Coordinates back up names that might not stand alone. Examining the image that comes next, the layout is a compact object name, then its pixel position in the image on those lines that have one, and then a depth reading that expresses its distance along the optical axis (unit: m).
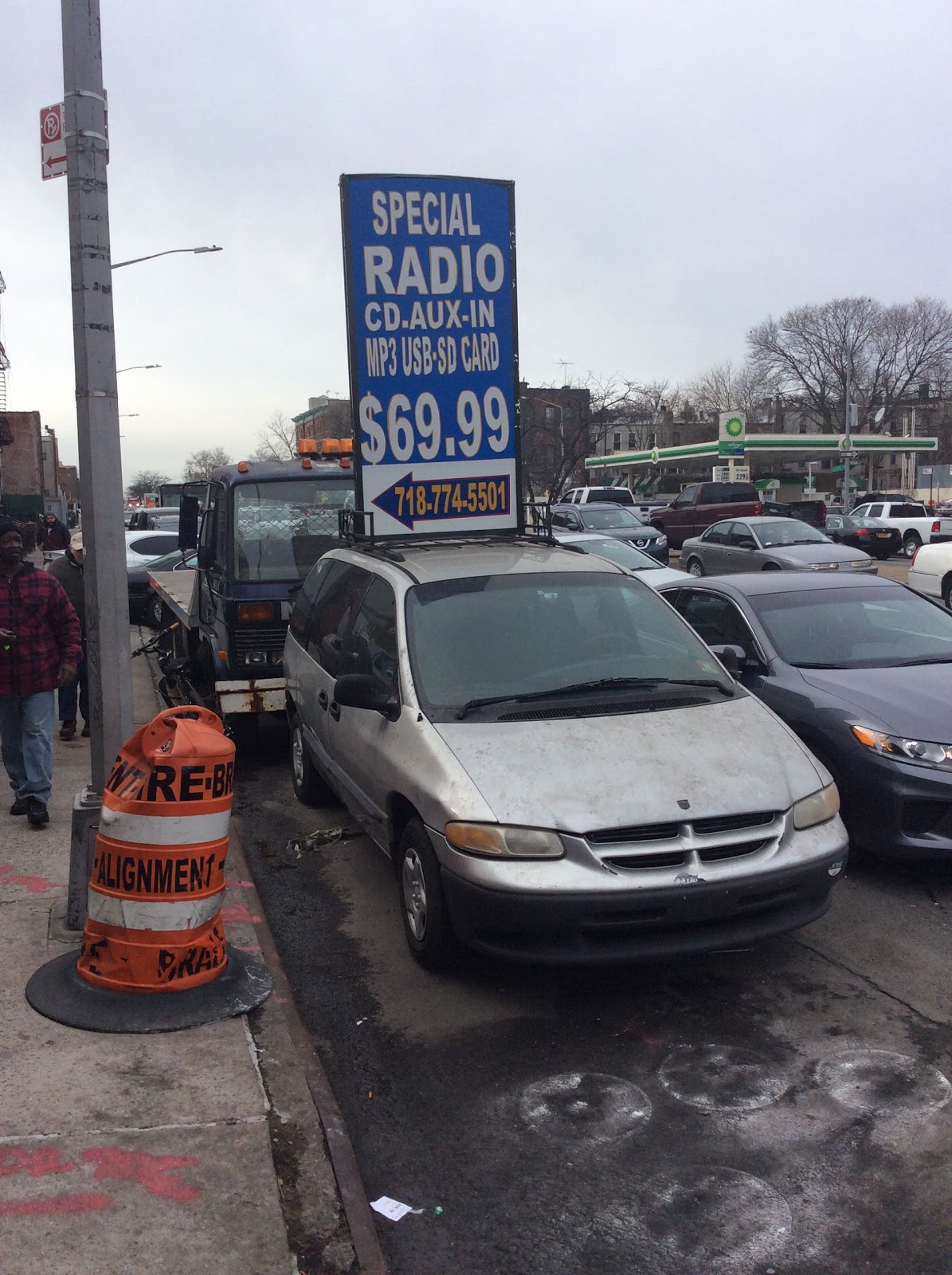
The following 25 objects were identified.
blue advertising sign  7.28
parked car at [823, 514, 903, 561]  32.84
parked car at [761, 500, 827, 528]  38.28
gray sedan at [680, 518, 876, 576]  18.00
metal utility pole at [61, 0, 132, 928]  4.76
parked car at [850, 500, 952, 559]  32.41
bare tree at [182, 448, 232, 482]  122.22
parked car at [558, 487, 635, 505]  38.72
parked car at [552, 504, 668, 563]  23.52
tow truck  8.37
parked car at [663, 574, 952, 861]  5.54
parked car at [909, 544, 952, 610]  16.81
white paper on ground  3.24
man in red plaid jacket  6.27
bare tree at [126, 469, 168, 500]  124.83
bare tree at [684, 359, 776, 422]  91.94
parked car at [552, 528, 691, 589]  14.43
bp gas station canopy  60.16
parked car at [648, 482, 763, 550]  31.81
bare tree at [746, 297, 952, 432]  82.81
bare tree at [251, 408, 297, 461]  86.47
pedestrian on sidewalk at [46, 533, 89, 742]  8.63
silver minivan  4.16
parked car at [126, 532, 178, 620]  19.42
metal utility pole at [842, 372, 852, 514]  53.25
